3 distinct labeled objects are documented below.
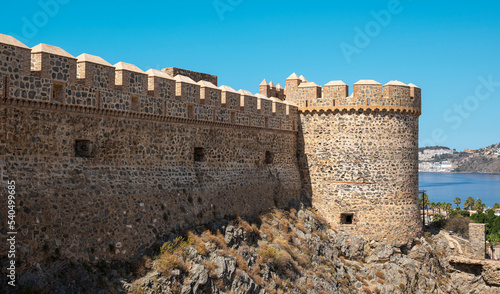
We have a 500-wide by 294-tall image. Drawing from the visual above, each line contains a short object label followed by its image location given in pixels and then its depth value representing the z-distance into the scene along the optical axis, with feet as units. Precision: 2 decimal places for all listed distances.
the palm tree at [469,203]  293.68
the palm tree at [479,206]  243.81
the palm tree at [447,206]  235.05
